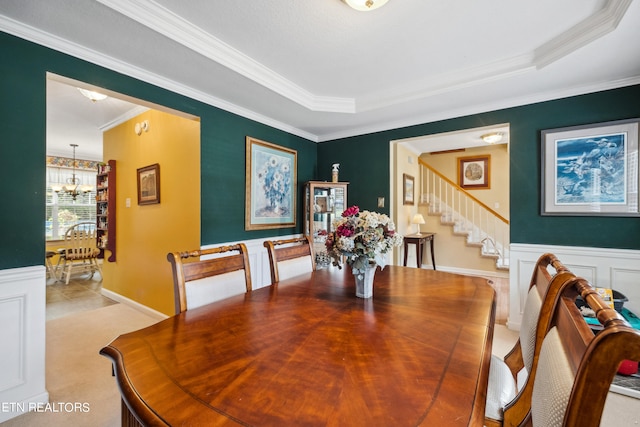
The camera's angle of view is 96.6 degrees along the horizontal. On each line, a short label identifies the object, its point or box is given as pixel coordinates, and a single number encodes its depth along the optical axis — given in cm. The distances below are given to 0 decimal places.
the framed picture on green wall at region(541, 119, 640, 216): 249
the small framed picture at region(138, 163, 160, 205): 348
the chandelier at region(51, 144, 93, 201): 594
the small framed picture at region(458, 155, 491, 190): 630
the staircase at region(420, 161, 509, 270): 541
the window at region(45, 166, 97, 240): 607
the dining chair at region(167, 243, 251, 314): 140
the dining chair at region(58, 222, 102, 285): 504
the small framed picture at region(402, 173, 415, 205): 475
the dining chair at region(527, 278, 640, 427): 49
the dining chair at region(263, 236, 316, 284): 196
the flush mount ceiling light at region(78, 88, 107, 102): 307
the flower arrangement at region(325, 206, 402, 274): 146
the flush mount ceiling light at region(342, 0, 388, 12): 171
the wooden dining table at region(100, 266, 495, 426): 68
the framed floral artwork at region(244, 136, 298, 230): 337
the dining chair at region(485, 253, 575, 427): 96
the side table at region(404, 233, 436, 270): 487
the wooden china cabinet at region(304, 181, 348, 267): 402
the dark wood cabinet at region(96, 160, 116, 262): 418
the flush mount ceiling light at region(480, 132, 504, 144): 488
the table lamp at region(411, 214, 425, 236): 521
